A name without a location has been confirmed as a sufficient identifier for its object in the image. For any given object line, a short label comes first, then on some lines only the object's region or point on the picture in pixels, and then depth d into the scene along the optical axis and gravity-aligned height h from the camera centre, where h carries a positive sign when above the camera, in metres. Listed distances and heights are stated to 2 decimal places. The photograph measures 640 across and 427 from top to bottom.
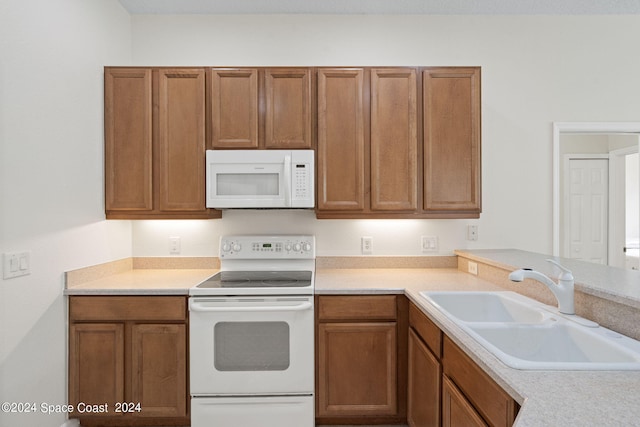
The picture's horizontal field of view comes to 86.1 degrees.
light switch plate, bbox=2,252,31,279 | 1.58 -0.25
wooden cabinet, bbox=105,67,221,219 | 2.29 +0.49
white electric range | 1.94 -0.82
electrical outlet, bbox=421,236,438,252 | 2.64 -0.24
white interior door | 3.66 +0.06
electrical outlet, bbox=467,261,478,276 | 2.35 -0.39
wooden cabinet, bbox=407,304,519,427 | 1.03 -0.67
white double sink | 1.02 -0.46
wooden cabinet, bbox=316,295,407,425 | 2.01 -0.85
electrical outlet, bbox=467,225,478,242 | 2.65 -0.16
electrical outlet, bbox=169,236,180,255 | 2.62 -0.25
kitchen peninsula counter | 0.75 -0.44
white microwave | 2.26 +0.22
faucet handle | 1.38 -0.26
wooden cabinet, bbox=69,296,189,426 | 1.99 -0.82
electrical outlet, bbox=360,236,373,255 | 2.63 -0.26
